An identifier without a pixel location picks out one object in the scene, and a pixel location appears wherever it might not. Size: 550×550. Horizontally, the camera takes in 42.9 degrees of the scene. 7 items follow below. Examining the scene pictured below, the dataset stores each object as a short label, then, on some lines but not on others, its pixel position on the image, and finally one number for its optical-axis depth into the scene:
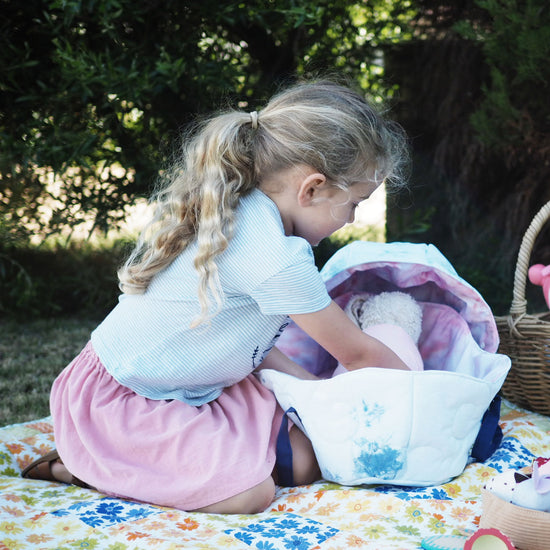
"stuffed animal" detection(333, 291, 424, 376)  1.63
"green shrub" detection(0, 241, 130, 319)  3.02
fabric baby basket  1.35
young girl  1.34
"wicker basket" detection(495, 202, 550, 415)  1.75
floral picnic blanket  1.18
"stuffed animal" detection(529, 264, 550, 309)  1.67
